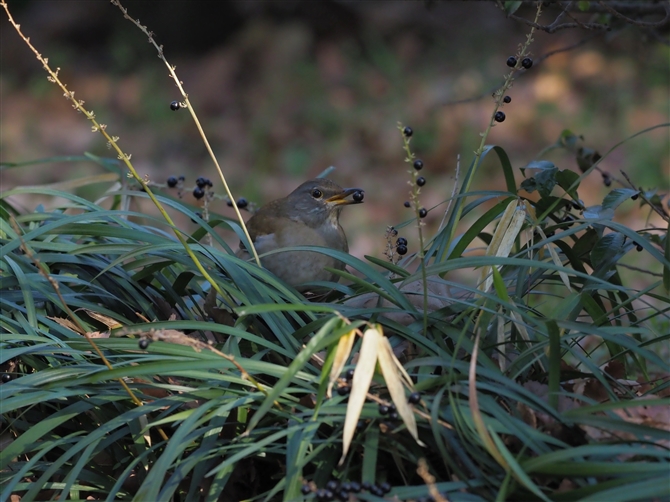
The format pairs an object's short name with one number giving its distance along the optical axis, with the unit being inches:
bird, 292.8
